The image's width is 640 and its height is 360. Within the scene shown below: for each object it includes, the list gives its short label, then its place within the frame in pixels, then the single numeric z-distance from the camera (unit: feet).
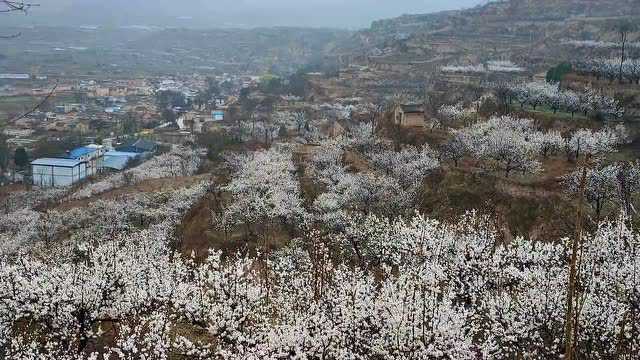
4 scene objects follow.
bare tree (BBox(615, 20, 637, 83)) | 269.23
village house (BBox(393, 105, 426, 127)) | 190.19
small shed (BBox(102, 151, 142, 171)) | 260.42
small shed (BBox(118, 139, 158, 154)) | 278.77
